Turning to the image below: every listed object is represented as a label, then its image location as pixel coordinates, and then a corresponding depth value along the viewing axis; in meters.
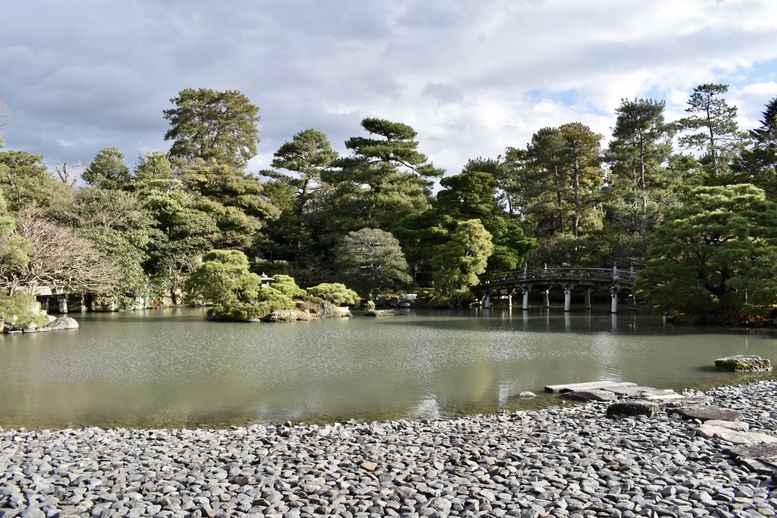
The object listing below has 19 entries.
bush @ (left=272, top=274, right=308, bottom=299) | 24.83
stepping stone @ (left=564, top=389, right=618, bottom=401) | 8.79
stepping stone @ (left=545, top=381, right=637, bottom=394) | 9.42
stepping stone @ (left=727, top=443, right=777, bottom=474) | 4.88
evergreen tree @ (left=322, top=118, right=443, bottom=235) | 34.47
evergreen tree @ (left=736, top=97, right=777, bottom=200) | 24.00
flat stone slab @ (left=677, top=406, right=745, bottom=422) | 6.76
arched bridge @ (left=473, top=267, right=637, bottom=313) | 26.23
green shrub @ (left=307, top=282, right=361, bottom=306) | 26.84
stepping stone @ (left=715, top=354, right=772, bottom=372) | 11.26
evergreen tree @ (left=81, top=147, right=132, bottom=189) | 36.06
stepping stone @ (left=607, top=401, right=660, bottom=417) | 7.23
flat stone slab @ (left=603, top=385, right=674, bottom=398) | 8.86
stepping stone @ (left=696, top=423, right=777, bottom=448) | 5.66
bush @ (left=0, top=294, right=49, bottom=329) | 18.11
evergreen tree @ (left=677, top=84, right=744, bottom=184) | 34.28
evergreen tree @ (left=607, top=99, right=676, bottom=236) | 30.85
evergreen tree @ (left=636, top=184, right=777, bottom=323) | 18.42
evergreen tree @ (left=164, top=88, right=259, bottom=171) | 43.59
